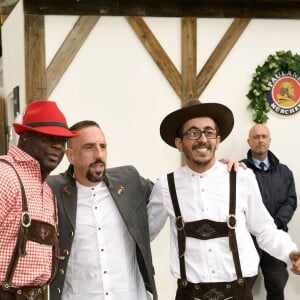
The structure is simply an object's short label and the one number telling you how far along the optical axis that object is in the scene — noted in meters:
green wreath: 5.19
